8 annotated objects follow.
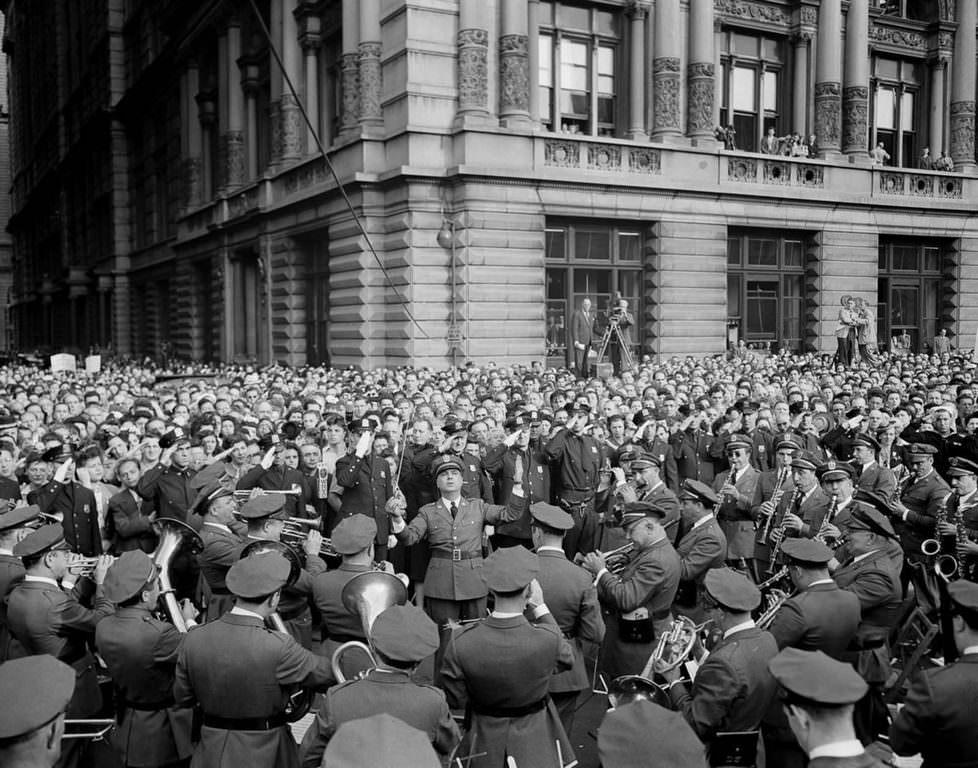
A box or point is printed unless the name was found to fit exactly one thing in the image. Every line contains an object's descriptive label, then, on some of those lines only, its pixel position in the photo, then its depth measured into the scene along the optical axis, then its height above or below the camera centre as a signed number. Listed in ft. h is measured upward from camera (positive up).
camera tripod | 81.10 -0.41
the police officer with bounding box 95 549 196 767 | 17.24 -6.23
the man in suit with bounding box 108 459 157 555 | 29.01 -5.77
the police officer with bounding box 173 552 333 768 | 15.69 -5.85
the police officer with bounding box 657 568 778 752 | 15.61 -5.85
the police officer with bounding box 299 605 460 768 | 13.93 -5.54
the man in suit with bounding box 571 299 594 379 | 85.54 +0.85
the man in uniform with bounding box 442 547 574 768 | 16.19 -6.02
